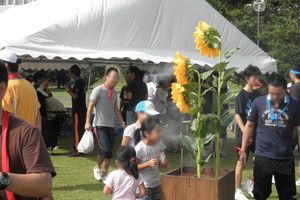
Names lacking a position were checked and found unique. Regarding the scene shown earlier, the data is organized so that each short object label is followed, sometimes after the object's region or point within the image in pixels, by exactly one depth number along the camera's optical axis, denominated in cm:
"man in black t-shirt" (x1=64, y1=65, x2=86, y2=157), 1034
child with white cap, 569
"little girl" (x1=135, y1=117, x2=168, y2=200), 513
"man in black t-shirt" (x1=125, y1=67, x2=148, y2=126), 1038
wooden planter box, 450
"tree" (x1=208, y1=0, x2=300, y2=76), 2338
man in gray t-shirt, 792
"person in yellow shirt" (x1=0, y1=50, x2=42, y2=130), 530
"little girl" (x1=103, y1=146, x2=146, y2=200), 482
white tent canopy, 934
